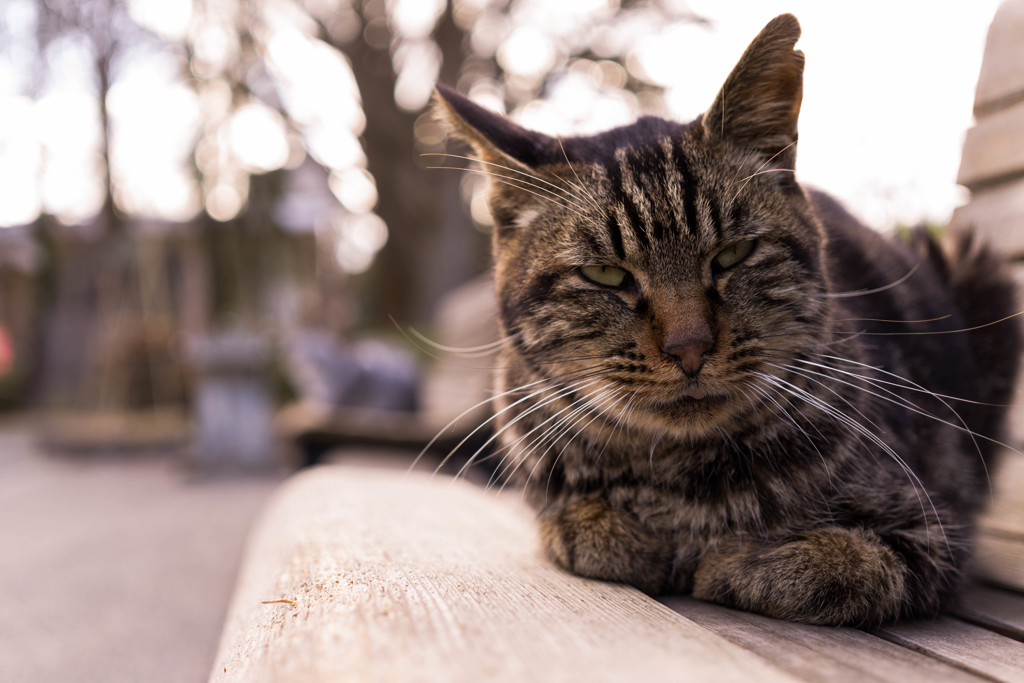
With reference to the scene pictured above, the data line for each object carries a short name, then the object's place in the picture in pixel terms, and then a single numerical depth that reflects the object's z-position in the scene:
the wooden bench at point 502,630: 0.30
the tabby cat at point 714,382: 0.39
